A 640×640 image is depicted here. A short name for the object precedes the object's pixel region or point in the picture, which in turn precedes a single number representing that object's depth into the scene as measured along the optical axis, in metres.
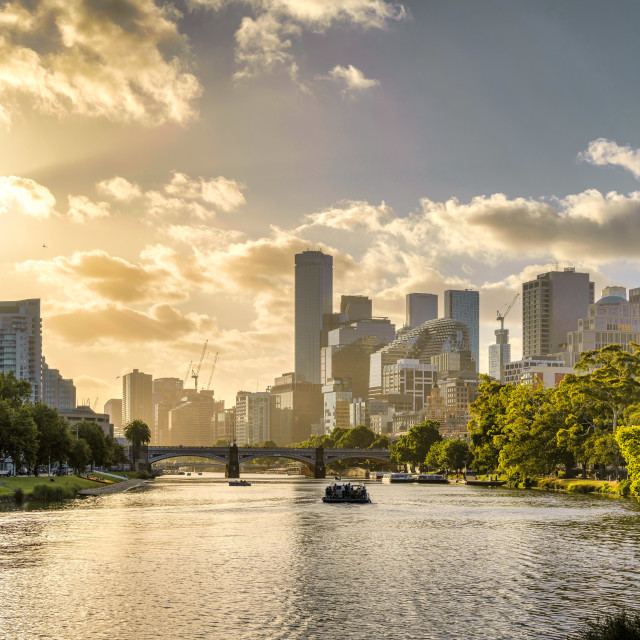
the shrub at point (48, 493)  149.12
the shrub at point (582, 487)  160.54
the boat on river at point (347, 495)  155.00
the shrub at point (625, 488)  141.76
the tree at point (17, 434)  150.38
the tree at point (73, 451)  191.05
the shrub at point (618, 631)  37.66
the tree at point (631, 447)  127.00
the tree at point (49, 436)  179.62
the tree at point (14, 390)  181.14
